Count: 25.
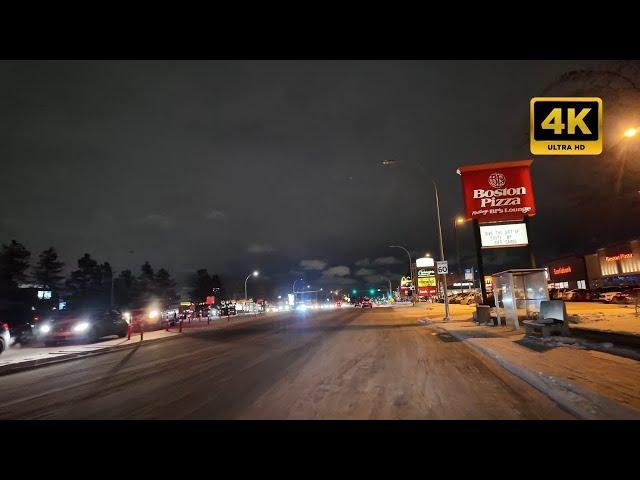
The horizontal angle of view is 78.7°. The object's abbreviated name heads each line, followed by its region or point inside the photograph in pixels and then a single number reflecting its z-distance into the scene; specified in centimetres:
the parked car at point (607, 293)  3401
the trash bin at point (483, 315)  2153
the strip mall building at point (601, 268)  5578
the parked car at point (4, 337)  1598
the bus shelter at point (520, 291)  1773
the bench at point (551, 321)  1378
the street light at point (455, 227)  4669
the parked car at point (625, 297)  3047
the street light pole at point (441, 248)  2672
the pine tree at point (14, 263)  6888
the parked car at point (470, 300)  5696
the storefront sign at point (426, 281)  9519
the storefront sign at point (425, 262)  10382
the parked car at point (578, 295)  3959
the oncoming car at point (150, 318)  3716
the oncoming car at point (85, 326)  1956
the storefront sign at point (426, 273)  9764
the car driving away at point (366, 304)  7750
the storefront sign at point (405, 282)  13676
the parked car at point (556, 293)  3898
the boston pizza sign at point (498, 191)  2445
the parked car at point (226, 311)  5734
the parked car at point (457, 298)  6862
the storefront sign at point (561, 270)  7669
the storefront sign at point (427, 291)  9606
